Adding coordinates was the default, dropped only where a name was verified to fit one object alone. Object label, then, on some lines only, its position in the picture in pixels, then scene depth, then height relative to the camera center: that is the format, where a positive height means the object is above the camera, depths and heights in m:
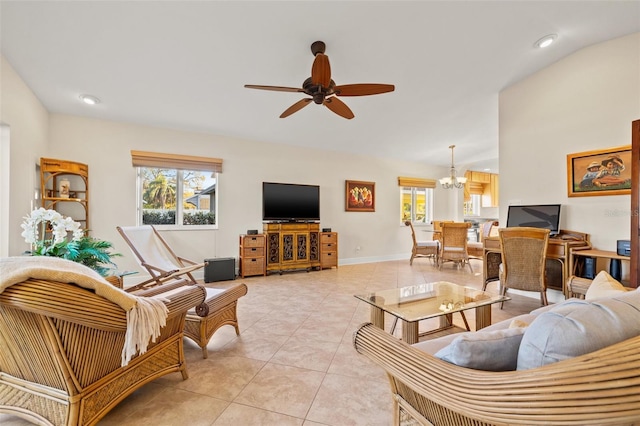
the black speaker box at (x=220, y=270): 4.12 -0.90
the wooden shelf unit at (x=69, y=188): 3.16 +0.32
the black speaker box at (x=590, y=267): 2.74 -0.55
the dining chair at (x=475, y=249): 5.23 -0.69
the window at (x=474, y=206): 8.26 +0.26
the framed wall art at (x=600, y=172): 2.62 +0.45
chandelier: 5.79 +0.73
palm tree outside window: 4.16 +0.27
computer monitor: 3.04 -0.02
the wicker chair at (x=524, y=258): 2.79 -0.47
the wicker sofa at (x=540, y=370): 0.49 -0.36
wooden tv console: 4.70 -0.62
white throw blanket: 0.94 -0.30
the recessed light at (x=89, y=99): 3.14 +1.37
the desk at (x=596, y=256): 2.39 -0.38
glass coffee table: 1.75 -0.69
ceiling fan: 2.17 +1.12
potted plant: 1.72 -0.24
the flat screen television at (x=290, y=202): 4.84 +0.21
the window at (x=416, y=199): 6.62 +0.38
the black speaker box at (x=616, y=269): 2.59 -0.53
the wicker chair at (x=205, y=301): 1.91 -0.65
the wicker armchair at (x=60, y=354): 0.96 -0.61
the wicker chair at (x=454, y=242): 5.01 -0.53
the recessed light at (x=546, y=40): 2.58 +1.73
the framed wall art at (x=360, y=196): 5.80 +0.39
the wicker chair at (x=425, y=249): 5.60 -0.74
